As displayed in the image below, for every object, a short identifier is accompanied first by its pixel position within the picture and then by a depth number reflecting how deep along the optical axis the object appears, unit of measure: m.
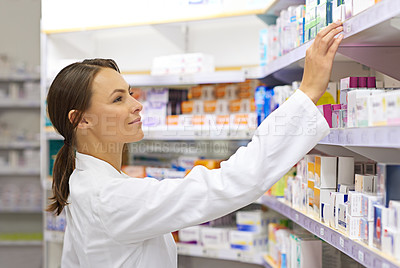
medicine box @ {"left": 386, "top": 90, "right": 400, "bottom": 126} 1.30
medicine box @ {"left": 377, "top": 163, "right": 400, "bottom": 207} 1.37
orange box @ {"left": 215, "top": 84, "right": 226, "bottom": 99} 3.55
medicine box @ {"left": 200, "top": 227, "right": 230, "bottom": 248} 3.40
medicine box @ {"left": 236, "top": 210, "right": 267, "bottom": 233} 3.30
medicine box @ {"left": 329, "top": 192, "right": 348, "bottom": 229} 1.78
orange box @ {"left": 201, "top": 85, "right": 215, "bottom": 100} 3.60
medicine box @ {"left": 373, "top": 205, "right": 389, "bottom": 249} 1.40
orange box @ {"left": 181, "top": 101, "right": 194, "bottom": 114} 3.58
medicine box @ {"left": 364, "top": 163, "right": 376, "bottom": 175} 1.91
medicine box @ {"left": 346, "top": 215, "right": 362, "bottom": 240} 1.61
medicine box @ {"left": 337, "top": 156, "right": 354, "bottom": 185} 1.93
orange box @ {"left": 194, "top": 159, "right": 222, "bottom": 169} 3.38
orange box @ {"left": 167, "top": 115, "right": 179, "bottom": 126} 3.54
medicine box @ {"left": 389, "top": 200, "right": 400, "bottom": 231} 1.32
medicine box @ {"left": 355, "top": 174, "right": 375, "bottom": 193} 1.62
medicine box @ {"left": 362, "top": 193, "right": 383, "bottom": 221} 1.49
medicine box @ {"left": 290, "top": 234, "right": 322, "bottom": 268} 2.29
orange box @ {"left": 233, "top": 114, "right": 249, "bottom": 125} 3.29
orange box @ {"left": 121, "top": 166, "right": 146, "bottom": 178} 3.76
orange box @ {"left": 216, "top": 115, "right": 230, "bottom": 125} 3.36
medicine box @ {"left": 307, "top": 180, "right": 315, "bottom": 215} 2.13
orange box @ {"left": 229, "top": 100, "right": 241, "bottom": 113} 3.40
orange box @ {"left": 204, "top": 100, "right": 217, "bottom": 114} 3.50
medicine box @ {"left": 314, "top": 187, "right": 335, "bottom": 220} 1.94
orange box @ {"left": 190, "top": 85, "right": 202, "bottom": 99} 3.65
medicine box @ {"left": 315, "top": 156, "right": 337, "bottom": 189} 1.96
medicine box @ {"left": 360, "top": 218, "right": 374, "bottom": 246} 1.51
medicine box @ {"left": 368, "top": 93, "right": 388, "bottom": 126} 1.38
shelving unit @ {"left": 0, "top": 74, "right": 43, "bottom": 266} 6.43
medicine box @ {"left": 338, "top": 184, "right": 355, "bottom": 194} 1.80
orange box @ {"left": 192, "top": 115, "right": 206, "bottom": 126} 3.46
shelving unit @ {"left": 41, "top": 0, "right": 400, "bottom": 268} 1.49
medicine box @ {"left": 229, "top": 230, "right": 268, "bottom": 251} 3.26
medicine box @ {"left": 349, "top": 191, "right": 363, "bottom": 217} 1.61
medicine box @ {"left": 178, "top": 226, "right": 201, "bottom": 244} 3.51
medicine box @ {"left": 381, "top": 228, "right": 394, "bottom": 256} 1.35
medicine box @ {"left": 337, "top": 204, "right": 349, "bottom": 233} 1.72
